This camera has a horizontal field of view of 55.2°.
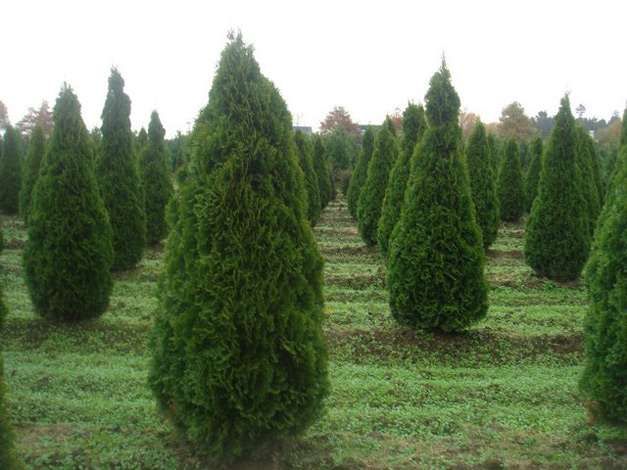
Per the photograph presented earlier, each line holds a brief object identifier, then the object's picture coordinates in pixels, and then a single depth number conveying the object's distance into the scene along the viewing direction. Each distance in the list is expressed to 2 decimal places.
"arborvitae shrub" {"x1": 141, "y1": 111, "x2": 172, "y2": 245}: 19.39
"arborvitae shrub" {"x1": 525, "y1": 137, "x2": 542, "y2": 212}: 25.75
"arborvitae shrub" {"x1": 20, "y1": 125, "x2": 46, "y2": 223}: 21.77
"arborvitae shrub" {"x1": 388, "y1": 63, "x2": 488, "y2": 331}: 10.03
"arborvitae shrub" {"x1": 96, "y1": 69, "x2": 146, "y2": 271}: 15.65
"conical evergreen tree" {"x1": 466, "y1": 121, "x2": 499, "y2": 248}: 18.72
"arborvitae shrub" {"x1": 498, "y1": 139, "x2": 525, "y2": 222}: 26.42
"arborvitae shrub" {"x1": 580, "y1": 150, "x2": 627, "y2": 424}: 5.60
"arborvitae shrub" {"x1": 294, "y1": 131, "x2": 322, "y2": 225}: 24.42
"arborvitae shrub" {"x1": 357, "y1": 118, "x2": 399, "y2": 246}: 19.95
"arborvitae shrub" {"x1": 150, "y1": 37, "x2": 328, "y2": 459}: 4.86
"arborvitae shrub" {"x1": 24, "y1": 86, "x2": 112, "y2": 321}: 10.45
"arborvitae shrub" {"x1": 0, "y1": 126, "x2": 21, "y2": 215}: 26.83
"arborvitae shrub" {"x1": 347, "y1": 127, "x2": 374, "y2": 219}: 25.98
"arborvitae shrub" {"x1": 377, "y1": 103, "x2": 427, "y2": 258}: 15.31
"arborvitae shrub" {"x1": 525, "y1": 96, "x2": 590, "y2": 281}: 15.01
